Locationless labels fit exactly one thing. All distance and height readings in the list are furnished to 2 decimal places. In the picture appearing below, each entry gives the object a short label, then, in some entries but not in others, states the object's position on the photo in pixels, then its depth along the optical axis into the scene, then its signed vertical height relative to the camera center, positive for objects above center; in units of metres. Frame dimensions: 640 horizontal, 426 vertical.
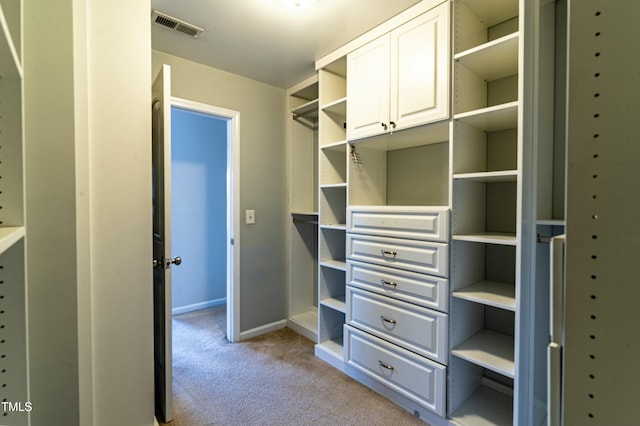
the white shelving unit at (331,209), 2.43 -0.01
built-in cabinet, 1.37 -0.05
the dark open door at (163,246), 1.72 -0.23
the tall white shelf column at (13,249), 0.66 -0.10
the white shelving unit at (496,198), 1.36 +0.06
